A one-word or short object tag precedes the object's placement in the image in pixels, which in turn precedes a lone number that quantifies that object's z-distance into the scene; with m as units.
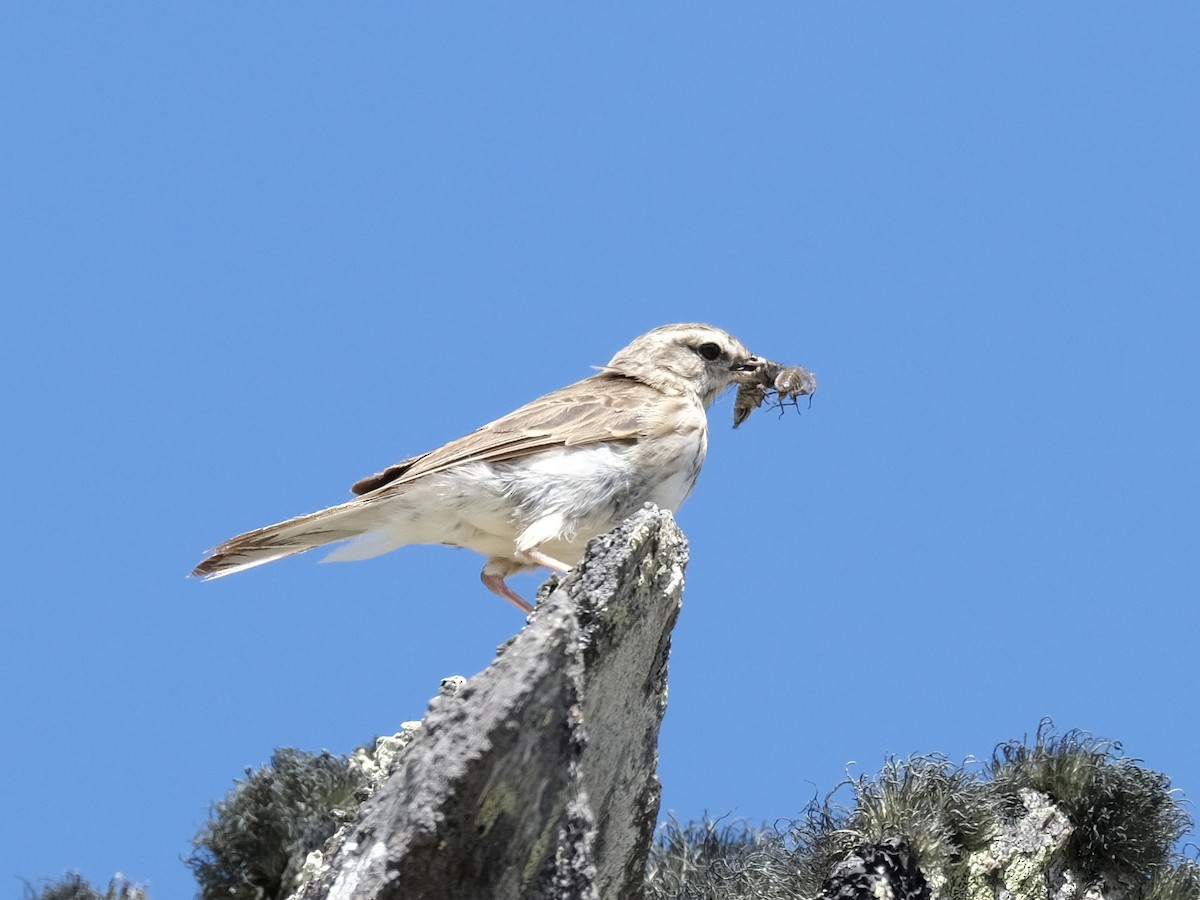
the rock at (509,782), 8.69
